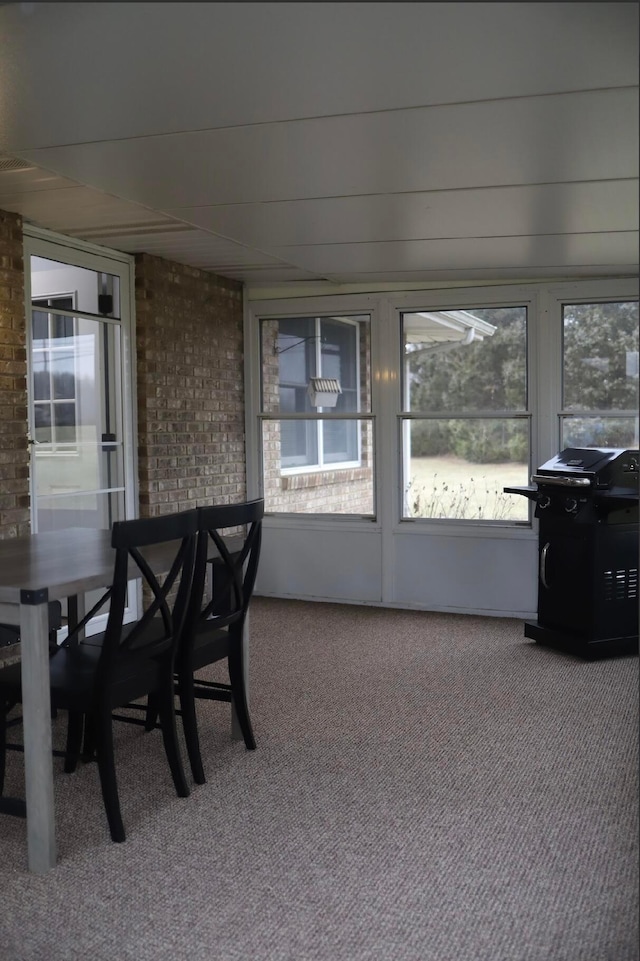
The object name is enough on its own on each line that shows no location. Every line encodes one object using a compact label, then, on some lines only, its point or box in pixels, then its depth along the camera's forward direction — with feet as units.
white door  16.63
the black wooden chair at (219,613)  11.16
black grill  16.67
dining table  9.01
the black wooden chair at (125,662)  9.57
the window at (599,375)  19.63
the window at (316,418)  22.18
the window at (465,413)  20.67
